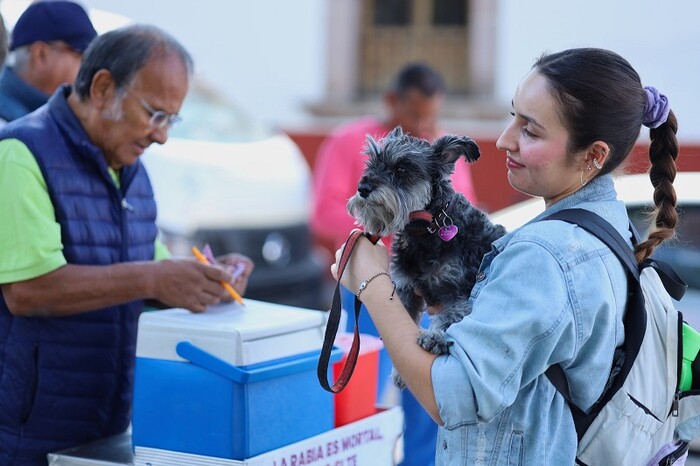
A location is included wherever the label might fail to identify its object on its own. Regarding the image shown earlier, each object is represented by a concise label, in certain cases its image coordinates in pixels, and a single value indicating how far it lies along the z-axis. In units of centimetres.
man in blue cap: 599
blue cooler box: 449
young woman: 328
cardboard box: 457
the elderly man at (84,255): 470
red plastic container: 529
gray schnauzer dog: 385
